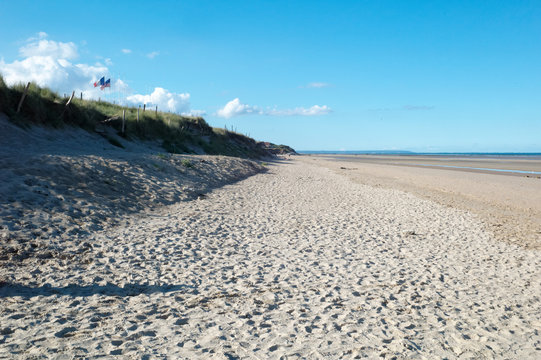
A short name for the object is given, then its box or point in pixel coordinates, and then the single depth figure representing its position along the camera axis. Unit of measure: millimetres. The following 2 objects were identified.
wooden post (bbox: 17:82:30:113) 14719
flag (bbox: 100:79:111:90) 26609
